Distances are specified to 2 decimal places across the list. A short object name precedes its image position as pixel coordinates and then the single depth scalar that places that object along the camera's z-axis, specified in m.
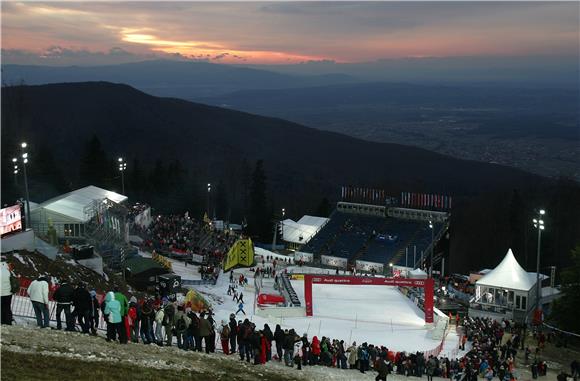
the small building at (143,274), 34.41
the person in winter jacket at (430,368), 21.02
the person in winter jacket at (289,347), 18.09
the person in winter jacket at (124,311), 15.59
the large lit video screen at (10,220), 26.56
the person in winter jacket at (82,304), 15.52
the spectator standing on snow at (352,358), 20.24
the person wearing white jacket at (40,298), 15.30
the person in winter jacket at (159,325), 17.22
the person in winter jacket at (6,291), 15.04
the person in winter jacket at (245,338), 17.45
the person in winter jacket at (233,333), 18.05
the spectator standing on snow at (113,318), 15.40
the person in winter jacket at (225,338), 18.02
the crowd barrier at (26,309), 17.90
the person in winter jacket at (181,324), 17.14
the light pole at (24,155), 32.81
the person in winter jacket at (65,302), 15.54
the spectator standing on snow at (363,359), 20.00
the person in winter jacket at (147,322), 16.50
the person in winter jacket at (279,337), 18.25
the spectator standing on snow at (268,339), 17.91
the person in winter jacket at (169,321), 17.23
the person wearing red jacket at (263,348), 17.52
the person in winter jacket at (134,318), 16.77
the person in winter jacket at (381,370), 18.06
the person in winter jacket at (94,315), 16.19
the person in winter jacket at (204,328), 17.34
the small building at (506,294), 36.38
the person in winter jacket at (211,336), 17.55
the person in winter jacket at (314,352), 19.77
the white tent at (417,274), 43.42
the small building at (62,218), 43.34
